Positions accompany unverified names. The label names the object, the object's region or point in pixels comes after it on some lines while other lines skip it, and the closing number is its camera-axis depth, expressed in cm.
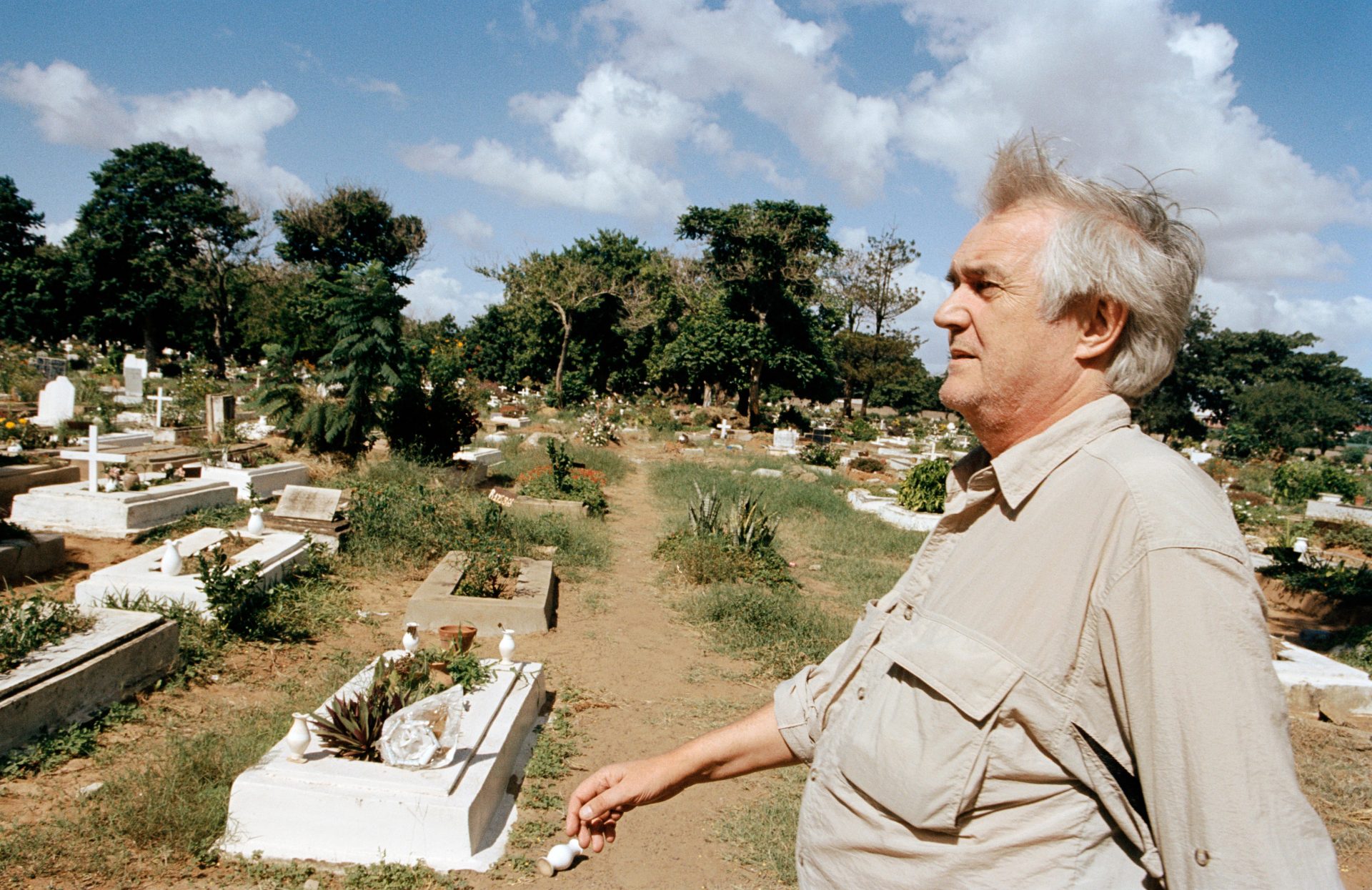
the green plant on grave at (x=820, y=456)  1834
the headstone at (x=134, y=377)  1495
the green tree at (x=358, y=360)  1030
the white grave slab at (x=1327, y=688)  528
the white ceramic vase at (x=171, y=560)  533
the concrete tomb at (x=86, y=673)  350
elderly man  83
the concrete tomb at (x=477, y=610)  581
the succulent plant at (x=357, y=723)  338
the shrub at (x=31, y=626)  372
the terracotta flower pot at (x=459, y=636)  450
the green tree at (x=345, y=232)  2814
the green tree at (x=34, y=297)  3050
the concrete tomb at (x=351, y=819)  311
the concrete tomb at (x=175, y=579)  515
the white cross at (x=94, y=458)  739
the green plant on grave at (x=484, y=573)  622
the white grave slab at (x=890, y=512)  1129
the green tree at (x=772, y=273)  2381
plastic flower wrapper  326
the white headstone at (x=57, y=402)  1230
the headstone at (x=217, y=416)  1103
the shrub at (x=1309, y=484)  1725
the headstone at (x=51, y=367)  1883
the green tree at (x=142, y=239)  2903
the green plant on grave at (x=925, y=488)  1182
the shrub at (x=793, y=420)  2567
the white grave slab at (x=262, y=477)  866
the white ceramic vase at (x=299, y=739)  322
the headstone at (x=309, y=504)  719
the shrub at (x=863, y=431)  2534
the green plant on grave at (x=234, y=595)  508
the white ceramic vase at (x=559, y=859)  292
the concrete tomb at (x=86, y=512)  707
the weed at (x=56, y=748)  340
